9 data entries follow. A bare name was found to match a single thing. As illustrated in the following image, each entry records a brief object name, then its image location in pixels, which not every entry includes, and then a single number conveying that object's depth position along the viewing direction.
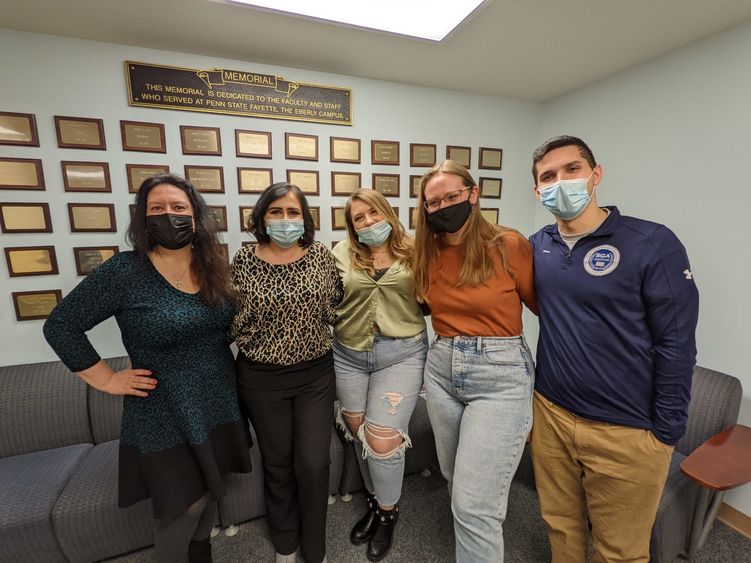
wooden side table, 1.26
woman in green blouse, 1.44
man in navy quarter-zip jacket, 1.03
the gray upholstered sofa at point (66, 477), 1.39
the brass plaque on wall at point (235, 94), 1.84
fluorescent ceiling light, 1.38
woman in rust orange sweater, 1.18
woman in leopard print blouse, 1.34
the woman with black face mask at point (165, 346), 1.11
